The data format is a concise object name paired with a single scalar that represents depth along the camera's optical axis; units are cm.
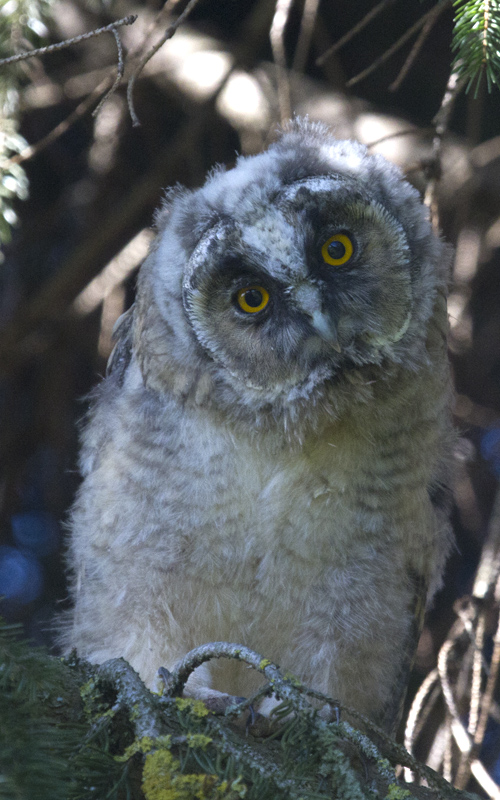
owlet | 350
